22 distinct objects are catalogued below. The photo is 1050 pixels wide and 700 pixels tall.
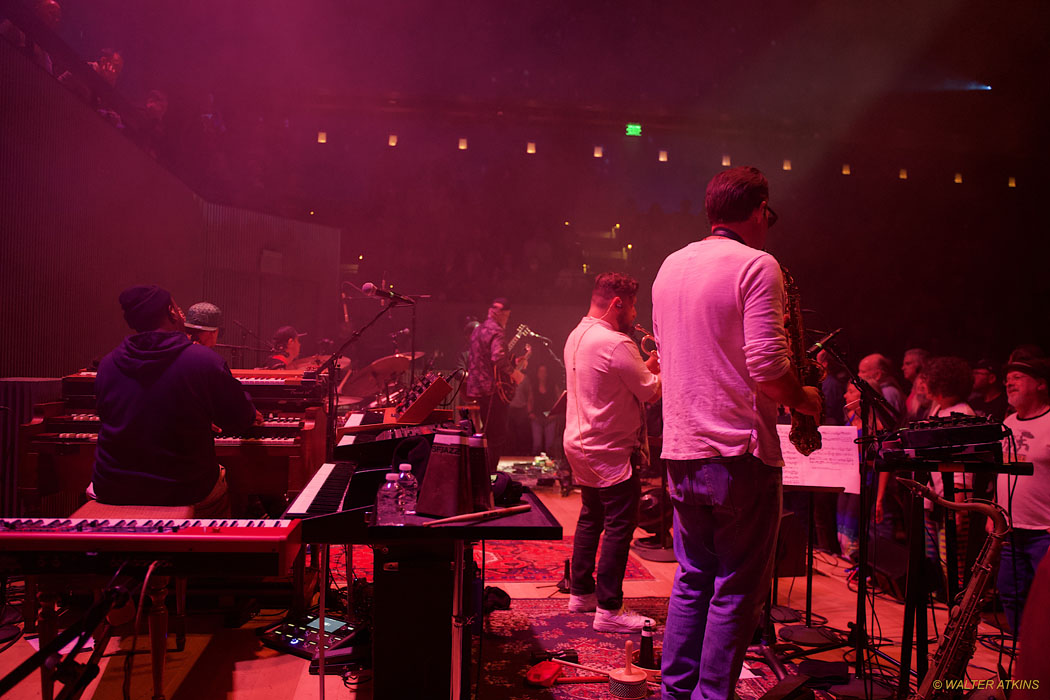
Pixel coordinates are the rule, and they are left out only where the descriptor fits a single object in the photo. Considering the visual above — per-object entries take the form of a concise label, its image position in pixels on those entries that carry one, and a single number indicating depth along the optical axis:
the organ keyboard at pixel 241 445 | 3.92
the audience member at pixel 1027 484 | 3.59
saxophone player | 2.05
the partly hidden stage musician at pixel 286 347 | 7.41
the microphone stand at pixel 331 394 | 4.48
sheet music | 3.41
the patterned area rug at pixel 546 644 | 2.90
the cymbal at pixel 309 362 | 6.96
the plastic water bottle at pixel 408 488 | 1.99
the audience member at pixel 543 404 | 10.21
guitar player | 8.10
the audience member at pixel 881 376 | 5.35
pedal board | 3.27
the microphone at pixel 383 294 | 4.71
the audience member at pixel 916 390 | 5.30
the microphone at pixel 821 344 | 2.61
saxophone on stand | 2.18
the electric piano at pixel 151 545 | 2.10
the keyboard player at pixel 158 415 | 2.97
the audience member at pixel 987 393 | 5.55
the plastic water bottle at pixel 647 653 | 3.08
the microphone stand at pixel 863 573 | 2.69
